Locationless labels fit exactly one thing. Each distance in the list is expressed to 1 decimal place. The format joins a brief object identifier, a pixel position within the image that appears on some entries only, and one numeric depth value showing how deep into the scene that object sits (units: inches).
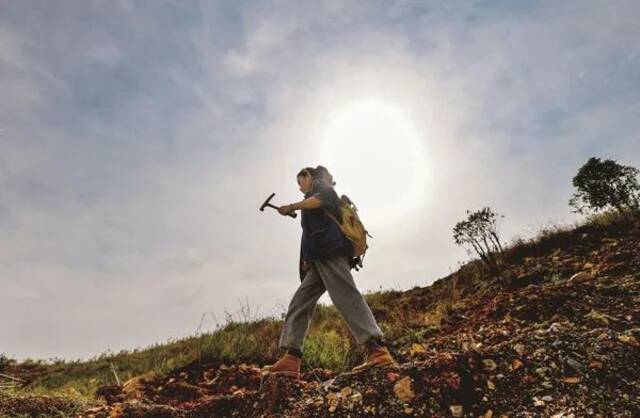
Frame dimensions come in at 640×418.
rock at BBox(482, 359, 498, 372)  111.6
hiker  129.1
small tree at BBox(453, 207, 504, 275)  398.9
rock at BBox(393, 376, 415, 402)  106.1
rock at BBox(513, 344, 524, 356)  116.0
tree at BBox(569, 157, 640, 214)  384.2
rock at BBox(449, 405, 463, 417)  97.3
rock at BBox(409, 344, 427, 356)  179.8
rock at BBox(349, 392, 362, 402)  110.3
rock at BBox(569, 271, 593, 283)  224.4
